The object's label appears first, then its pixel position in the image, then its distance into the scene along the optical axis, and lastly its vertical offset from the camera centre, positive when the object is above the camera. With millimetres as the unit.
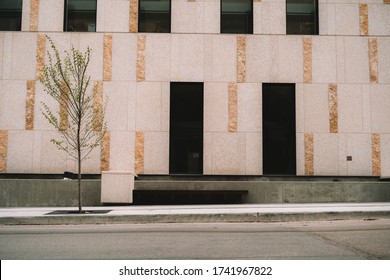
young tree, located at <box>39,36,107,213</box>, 18375 +1743
